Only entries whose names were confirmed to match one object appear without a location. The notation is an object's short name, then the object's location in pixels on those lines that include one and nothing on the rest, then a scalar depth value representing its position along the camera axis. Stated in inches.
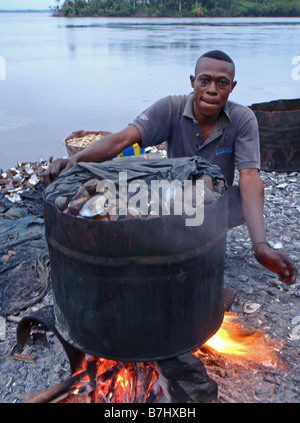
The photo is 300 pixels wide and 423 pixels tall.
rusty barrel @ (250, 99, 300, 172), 223.2
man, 105.7
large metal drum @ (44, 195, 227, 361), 67.1
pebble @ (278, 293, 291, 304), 118.7
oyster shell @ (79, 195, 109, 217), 70.1
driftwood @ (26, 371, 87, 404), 80.2
